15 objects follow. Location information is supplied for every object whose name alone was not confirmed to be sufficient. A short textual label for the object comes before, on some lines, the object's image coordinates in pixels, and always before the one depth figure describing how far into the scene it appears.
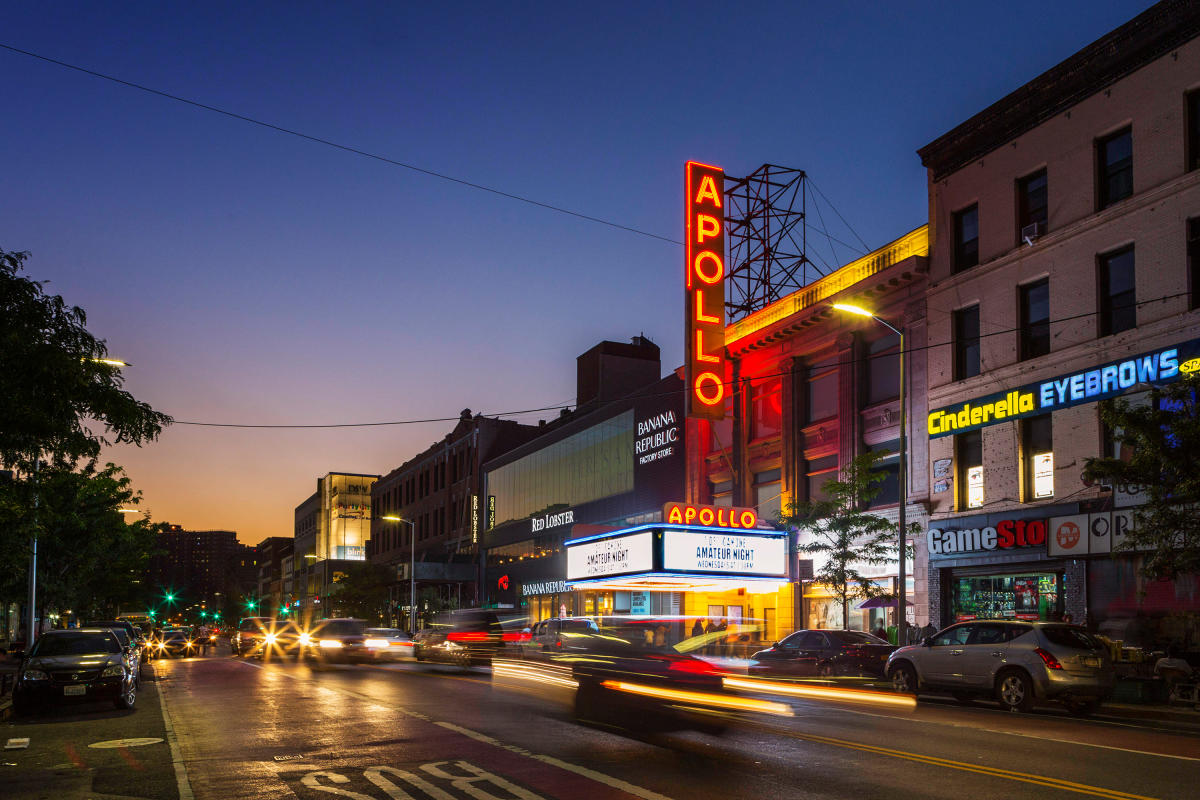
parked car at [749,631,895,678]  26.75
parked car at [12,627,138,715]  19.25
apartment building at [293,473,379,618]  132.50
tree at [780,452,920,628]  31.20
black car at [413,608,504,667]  34.97
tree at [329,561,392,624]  84.62
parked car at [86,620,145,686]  21.62
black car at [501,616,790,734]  14.54
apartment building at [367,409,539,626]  76.38
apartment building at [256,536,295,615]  167.88
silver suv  18.67
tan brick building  25.42
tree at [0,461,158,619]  21.67
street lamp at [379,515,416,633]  65.34
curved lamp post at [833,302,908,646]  26.66
